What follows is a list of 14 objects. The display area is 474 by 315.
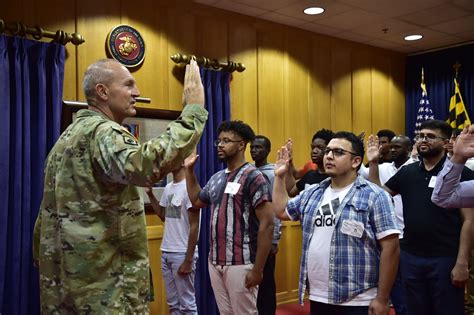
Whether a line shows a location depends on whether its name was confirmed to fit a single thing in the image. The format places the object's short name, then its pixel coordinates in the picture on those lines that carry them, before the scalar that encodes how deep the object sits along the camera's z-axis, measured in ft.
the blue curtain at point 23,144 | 11.34
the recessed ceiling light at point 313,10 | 16.02
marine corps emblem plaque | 13.44
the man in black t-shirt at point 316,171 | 13.05
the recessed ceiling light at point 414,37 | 19.45
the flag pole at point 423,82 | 21.27
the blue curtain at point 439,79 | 20.44
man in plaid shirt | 7.32
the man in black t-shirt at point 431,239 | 9.39
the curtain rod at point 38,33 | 11.53
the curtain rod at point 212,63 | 14.73
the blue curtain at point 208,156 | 14.99
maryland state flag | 20.10
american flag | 21.21
